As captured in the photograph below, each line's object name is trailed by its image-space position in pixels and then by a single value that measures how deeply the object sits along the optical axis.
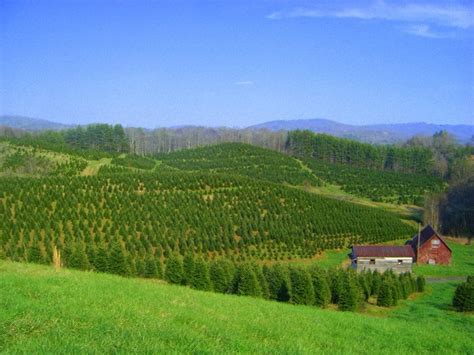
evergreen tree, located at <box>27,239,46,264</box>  24.08
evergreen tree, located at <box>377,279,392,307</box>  24.78
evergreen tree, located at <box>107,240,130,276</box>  23.11
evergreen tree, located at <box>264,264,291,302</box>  22.80
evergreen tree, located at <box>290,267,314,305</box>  21.86
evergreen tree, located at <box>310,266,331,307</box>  22.39
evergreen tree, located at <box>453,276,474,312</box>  23.47
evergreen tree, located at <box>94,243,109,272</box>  23.03
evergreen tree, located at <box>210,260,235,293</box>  23.05
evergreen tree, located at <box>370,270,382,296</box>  26.73
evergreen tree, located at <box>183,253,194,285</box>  22.72
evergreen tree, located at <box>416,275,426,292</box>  29.39
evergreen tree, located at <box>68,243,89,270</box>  21.98
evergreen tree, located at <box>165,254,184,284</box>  23.73
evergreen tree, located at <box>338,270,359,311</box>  22.53
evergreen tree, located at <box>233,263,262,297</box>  21.98
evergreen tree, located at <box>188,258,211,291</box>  22.45
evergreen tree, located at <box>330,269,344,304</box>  23.11
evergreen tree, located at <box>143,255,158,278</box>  25.83
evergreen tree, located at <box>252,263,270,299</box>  22.64
